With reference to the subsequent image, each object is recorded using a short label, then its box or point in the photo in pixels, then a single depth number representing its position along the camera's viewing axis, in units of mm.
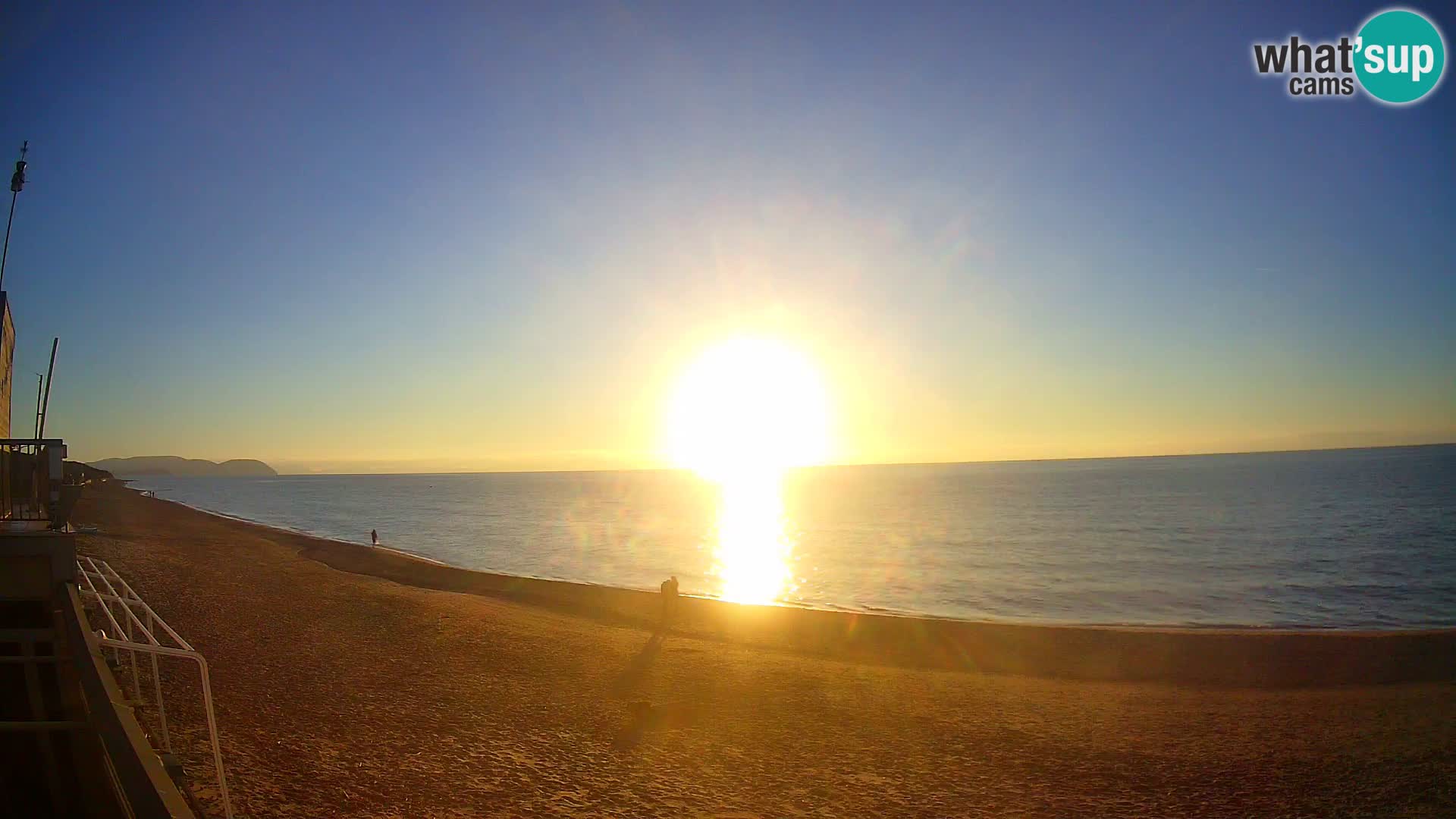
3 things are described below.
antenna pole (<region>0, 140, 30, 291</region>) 17812
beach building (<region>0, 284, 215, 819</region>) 5723
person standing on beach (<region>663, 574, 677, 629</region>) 20297
